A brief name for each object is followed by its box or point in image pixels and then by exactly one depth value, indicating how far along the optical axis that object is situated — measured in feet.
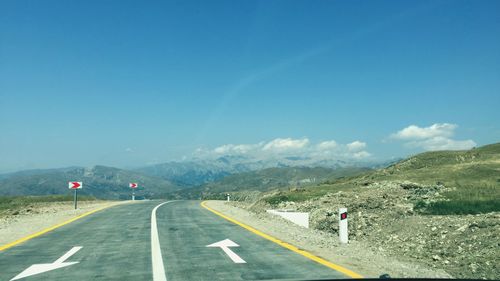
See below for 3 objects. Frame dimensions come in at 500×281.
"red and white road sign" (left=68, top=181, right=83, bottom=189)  95.81
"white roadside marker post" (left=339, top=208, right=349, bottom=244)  43.65
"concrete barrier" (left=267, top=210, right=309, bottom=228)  68.90
